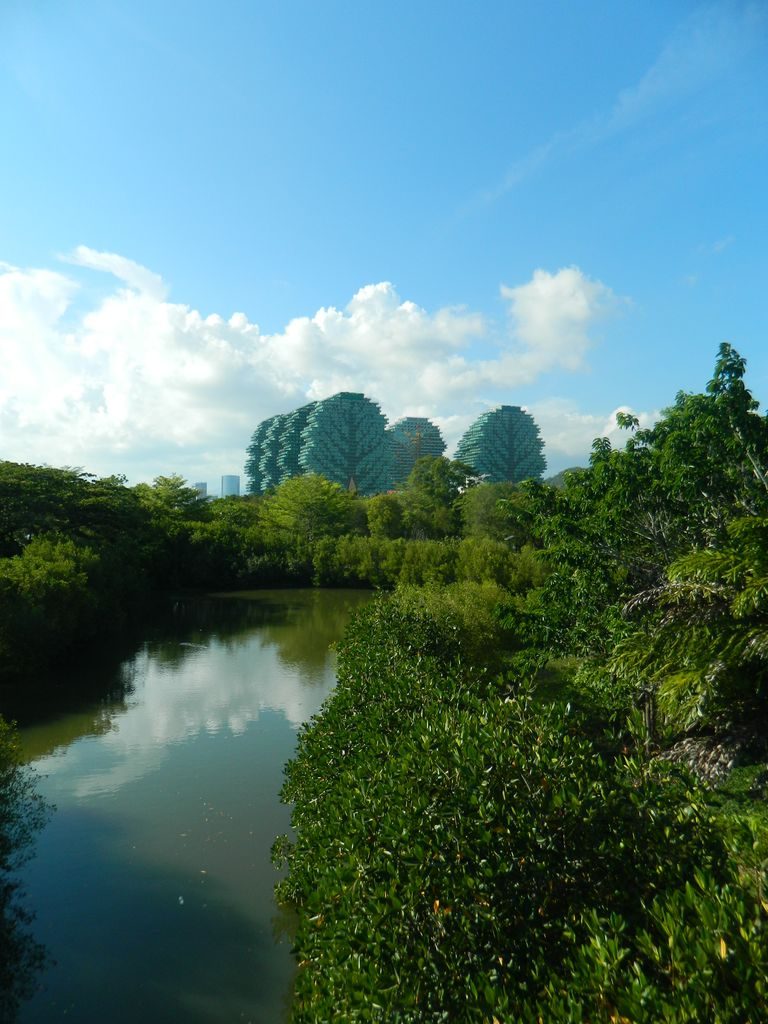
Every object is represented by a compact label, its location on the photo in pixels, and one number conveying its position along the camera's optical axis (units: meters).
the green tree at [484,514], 44.44
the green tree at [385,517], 50.50
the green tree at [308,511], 48.84
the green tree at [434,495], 51.66
